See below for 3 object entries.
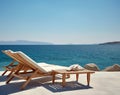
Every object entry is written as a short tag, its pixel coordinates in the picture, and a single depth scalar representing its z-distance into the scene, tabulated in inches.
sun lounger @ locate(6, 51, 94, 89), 172.6
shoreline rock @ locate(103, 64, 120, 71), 363.3
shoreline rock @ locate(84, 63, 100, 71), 398.9
